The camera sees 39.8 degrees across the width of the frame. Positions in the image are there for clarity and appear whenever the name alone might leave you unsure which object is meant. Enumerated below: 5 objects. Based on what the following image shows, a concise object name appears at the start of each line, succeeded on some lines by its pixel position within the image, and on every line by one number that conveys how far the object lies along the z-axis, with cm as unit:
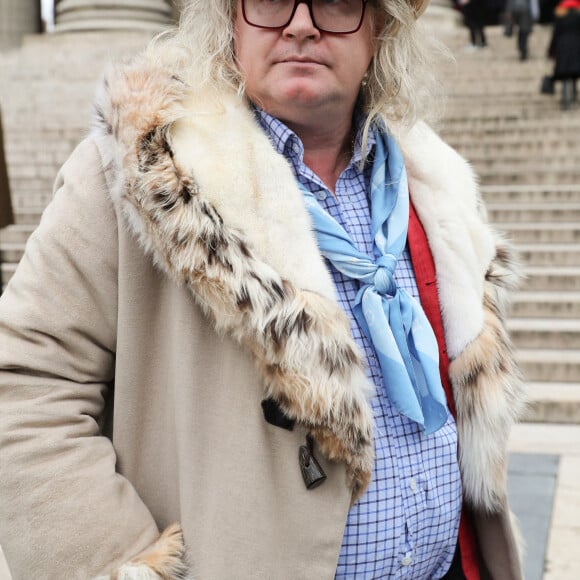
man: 136
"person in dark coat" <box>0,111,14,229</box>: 563
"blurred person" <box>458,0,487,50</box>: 1415
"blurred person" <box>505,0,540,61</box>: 1315
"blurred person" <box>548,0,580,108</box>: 1016
